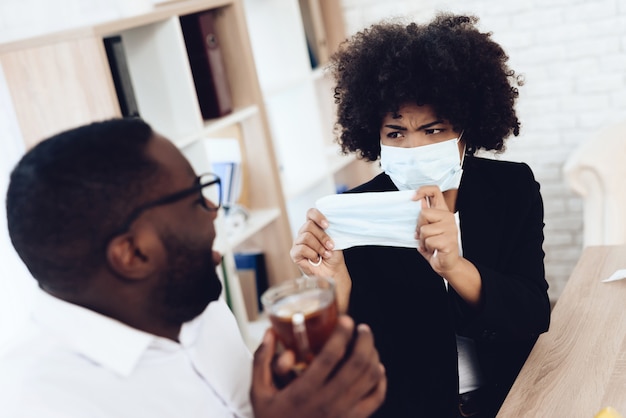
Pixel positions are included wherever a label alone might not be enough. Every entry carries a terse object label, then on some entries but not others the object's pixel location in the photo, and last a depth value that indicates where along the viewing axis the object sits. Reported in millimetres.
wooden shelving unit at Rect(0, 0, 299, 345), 2053
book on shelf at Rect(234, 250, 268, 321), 2820
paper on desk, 1701
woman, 1596
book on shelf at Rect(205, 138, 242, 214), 2674
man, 931
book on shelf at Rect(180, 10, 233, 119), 2549
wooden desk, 1271
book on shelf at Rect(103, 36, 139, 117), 2170
